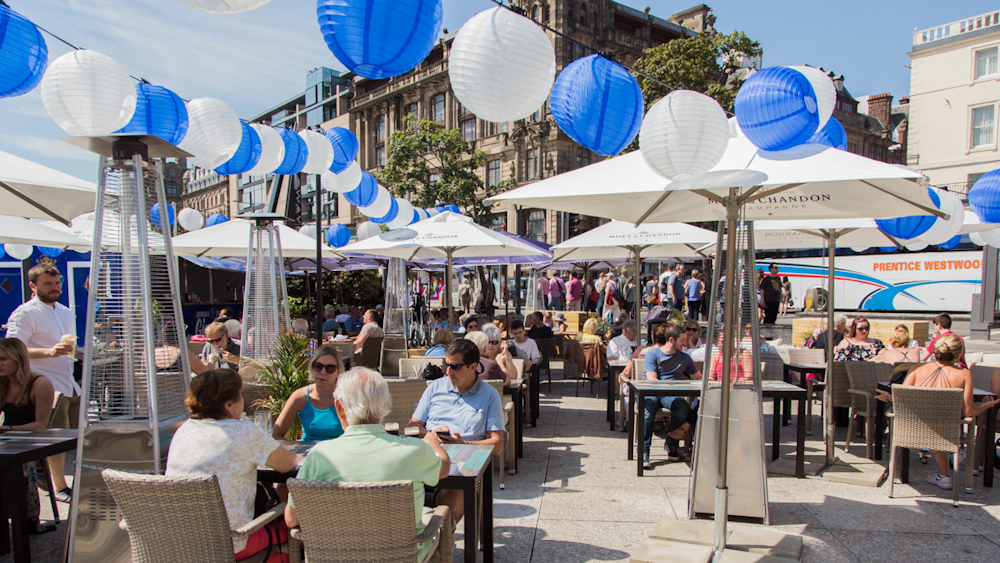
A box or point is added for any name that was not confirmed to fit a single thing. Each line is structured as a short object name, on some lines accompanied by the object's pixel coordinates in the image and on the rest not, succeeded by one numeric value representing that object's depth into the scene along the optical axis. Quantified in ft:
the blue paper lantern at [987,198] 22.45
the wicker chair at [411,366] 20.90
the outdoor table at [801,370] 22.11
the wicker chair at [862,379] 19.74
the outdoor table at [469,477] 9.59
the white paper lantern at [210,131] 14.89
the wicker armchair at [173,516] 7.50
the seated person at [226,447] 8.40
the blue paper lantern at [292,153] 19.06
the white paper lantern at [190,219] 41.81
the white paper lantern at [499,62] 10.99
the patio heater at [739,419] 12.96
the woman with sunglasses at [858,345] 21.80
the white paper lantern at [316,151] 19.88
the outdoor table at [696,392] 16.55
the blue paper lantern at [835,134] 14.66
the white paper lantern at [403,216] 31.87
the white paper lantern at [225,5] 8.86
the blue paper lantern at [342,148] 21.97
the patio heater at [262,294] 21.77
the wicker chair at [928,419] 14.71
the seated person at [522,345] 25.02
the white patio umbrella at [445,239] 25.88
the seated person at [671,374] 18.16
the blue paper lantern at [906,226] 20.98
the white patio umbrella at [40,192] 13.60
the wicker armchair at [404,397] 15.76
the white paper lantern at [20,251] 33.19
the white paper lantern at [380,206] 28.47
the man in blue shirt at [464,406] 13.43
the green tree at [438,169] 115.44
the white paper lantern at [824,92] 12.44
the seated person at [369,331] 28.87
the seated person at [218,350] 19.97
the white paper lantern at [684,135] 10.59
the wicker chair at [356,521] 7.40
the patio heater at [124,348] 9.81
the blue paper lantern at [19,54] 10.15
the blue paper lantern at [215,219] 44.09
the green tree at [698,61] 78.12
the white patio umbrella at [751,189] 10.55
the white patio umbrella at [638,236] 26.14
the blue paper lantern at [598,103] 12.60
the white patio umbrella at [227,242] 28.30
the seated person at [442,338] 22.76
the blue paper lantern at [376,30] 9.68
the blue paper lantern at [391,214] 30.10
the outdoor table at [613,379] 22.52
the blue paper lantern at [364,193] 26.78
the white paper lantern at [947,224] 19.79
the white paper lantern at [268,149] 17.98
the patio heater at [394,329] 28.73
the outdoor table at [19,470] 10.25
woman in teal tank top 12.44
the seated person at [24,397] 12.97
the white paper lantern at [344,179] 23.21
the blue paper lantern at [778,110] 10.21
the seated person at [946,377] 15.46
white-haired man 8.14
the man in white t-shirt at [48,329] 16.21
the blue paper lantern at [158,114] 11.70
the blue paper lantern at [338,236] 43.50
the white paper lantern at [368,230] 40.75
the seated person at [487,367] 17.71
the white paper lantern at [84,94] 10.51
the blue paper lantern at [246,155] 17.11
